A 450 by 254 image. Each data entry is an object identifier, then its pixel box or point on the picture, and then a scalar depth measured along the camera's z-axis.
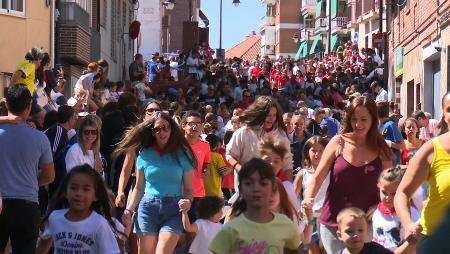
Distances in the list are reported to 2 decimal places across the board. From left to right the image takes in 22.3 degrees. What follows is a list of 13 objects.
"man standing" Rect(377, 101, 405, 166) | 13.36
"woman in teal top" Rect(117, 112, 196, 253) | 9.82
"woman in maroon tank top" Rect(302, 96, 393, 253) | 8.59
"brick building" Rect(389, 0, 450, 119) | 23.44
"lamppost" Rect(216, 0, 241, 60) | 69.50
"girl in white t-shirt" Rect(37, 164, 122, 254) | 7.49
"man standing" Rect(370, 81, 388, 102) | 21.43
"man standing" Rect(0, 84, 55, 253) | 8.73
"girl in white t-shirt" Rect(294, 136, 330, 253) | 11.26
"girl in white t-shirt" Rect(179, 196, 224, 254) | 9.78
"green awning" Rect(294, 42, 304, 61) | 106.06
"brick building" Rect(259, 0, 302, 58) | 113.62
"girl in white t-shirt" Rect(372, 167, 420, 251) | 8.32
